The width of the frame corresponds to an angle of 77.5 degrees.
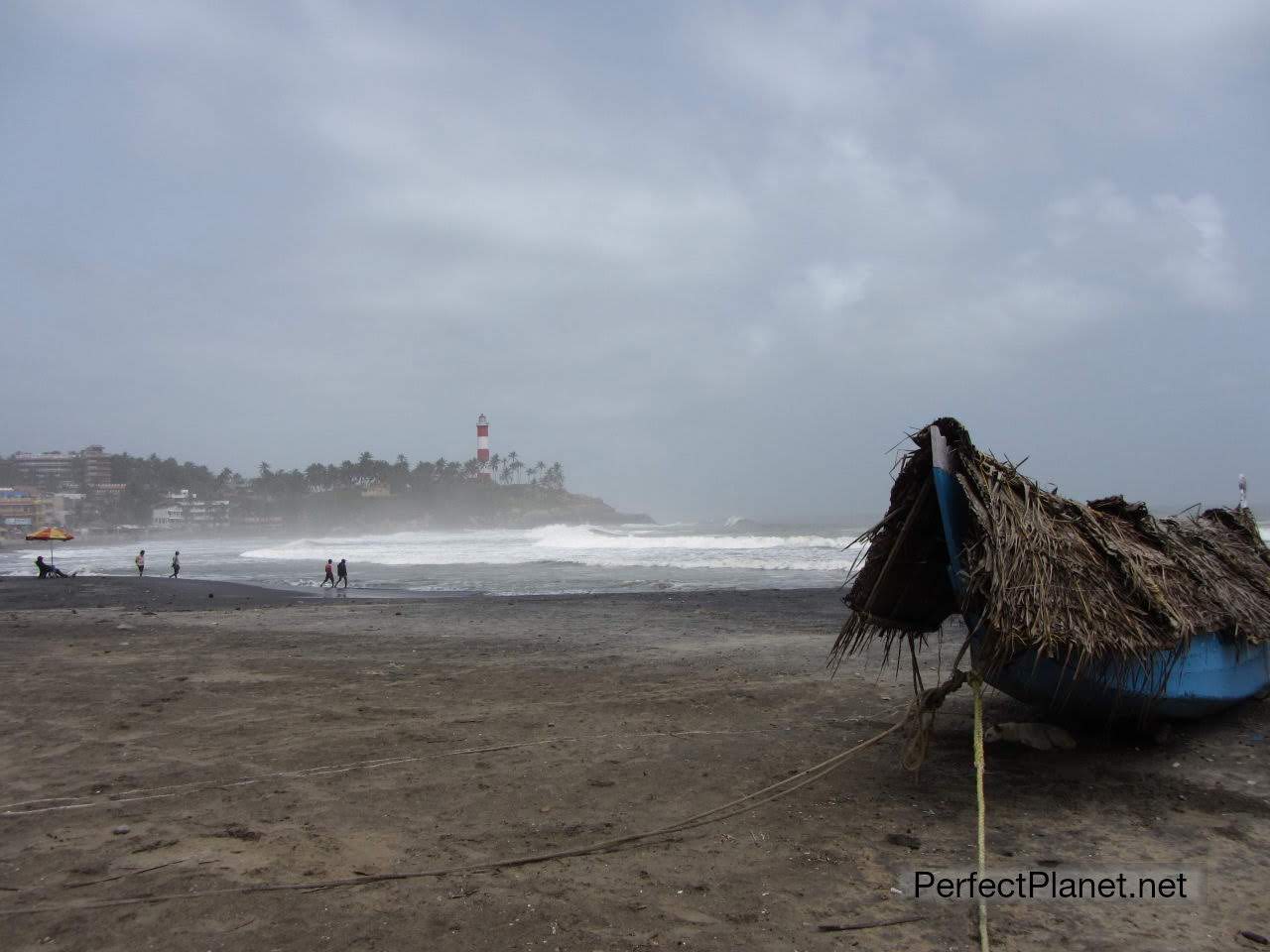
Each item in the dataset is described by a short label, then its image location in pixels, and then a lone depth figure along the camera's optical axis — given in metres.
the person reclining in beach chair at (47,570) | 28.52
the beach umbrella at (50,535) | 28.70
